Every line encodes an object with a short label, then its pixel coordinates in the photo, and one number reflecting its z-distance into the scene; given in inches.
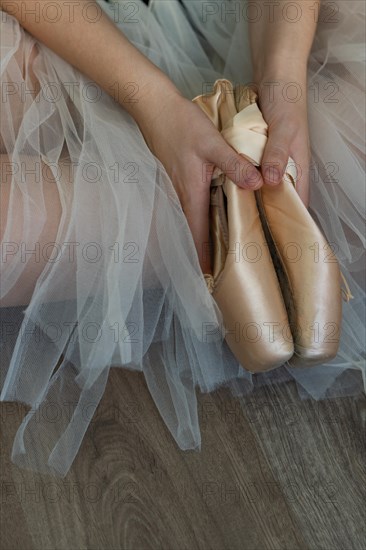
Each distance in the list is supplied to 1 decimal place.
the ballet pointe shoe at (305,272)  29.2
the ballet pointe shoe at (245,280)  29.0
